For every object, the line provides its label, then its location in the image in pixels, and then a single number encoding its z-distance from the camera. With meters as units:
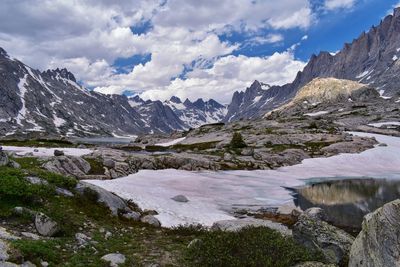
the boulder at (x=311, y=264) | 13.52
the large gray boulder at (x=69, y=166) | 40.66
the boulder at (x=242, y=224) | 21.98
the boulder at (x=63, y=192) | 23.26
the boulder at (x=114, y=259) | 14.73
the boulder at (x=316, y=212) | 25.37
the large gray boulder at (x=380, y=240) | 11.27
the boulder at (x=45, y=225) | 16.86
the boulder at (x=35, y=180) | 22.44
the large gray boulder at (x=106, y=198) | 24.72
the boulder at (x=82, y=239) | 16.69
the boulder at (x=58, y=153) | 51.61
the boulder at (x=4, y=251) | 12.38
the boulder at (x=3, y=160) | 28.71
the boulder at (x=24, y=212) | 17.88
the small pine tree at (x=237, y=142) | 86.59
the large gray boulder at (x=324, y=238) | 15.52
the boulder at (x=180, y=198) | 34.06
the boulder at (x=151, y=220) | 24.16
